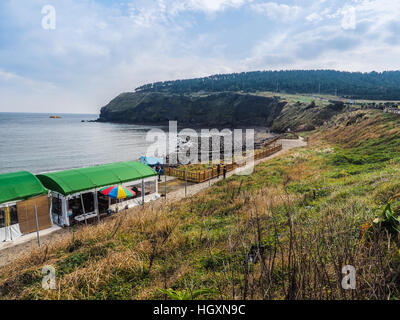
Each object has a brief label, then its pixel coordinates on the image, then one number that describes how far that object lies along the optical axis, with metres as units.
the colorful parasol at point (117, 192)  13.06
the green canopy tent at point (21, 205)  11.74
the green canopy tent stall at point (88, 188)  13.45
